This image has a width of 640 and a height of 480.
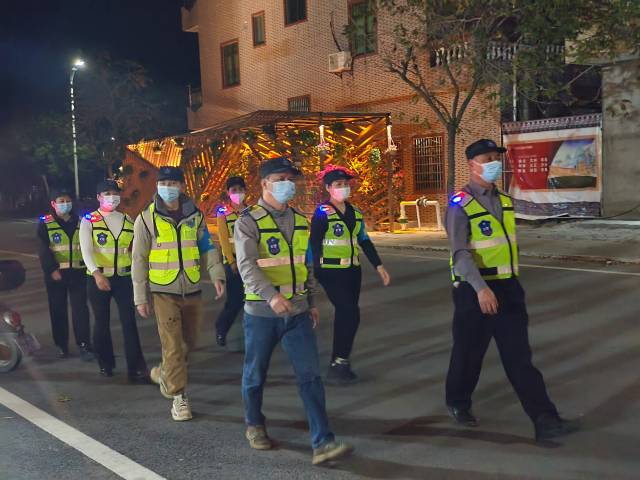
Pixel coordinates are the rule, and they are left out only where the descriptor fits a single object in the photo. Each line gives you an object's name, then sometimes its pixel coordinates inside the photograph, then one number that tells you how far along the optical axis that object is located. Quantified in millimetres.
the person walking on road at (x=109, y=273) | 6352
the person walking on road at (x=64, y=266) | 7309
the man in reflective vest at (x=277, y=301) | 4320
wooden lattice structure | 21078
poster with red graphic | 18391
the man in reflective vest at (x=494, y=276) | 4555
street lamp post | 35719
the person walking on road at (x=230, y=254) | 7496
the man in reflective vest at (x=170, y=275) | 5250
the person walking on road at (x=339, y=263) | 6086
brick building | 22578
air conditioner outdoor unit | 24375
